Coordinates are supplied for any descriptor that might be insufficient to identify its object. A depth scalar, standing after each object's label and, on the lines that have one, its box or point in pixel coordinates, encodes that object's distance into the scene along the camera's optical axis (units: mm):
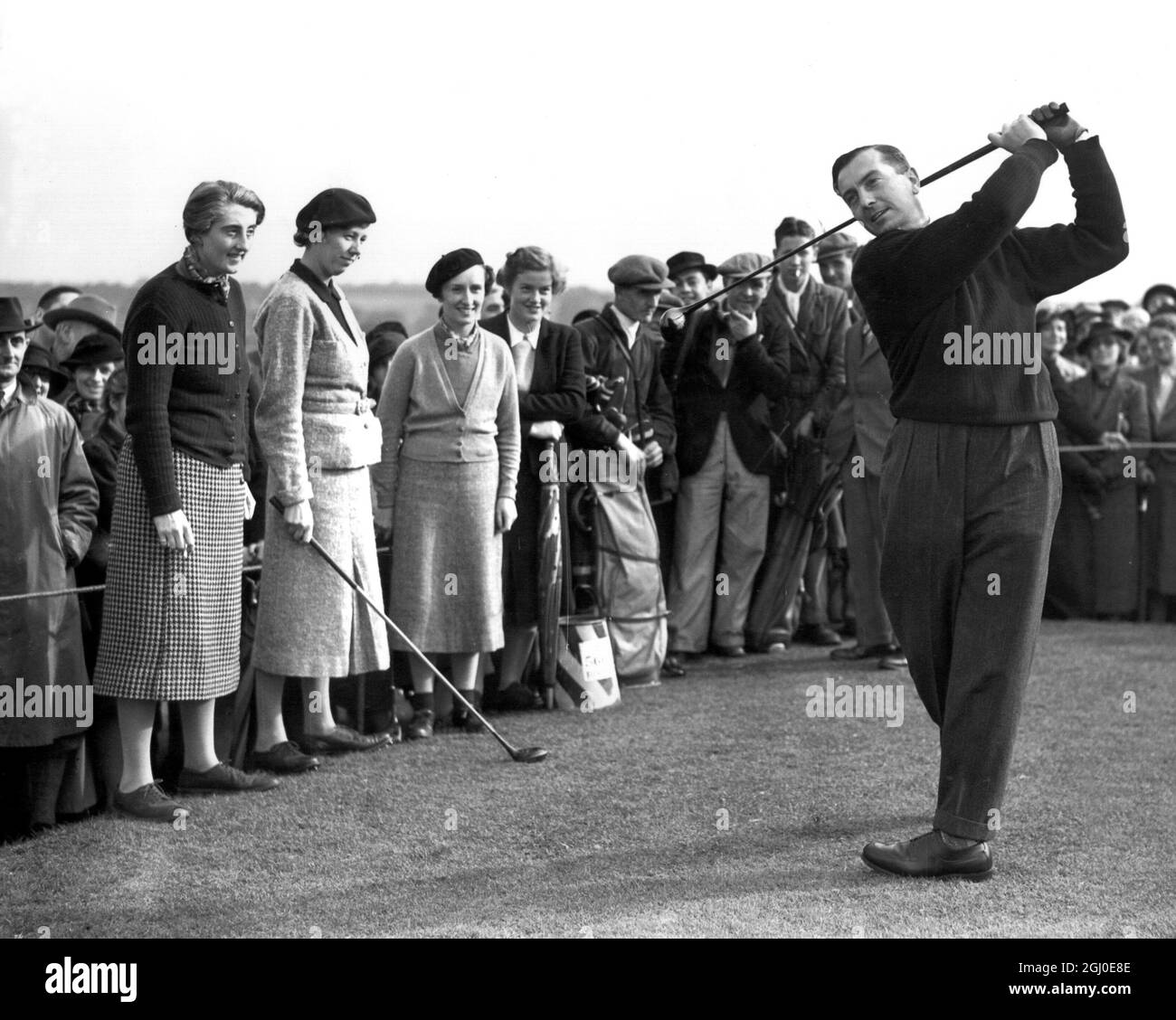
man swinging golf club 4738
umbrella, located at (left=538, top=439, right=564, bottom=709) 7551
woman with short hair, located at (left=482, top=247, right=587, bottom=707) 7609
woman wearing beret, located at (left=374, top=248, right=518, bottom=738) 7055
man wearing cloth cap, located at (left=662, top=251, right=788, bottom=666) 8828
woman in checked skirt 5562
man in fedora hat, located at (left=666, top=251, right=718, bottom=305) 9298
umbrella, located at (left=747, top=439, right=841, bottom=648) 9055
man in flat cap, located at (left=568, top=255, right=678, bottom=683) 8133
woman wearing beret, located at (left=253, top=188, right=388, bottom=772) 6160
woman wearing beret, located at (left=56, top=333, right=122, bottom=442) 6574
